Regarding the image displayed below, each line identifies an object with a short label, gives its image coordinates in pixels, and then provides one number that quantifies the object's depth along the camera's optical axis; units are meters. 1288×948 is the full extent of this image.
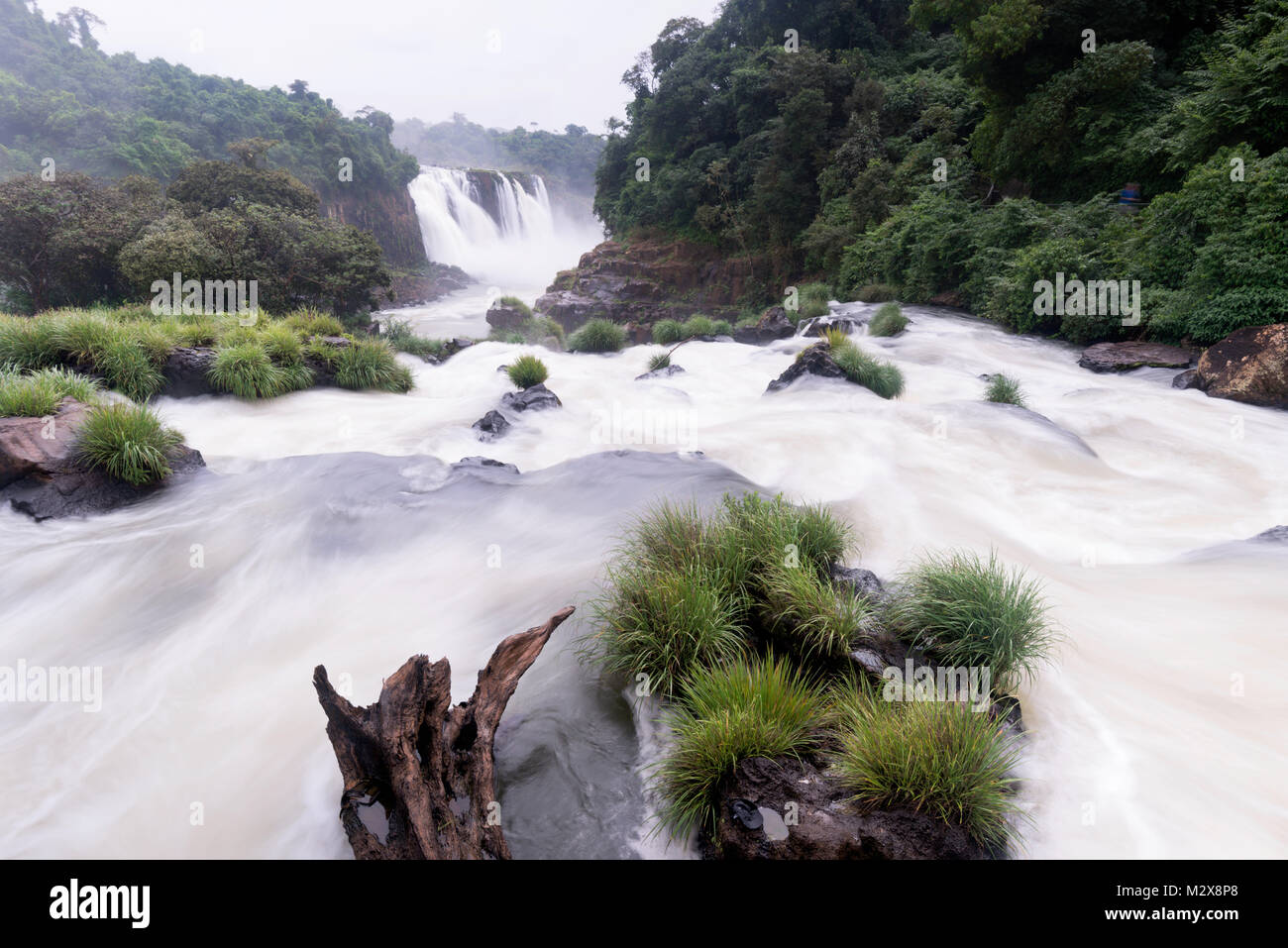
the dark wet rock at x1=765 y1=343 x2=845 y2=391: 10.32
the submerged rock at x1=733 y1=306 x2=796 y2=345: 17.58
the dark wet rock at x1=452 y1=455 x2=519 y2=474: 7.48
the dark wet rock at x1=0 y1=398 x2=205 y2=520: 5.56
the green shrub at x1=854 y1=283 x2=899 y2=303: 18.55
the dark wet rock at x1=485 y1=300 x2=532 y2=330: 27.22
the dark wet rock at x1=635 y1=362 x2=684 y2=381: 13.38
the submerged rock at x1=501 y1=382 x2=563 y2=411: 10.04
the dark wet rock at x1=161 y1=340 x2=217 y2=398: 8.94
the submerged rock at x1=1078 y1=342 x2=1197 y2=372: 10.62
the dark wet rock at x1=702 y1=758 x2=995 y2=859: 2.33
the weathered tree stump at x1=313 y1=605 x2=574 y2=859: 2.52
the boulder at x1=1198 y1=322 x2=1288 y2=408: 8.70
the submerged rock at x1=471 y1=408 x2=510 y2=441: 8.94
